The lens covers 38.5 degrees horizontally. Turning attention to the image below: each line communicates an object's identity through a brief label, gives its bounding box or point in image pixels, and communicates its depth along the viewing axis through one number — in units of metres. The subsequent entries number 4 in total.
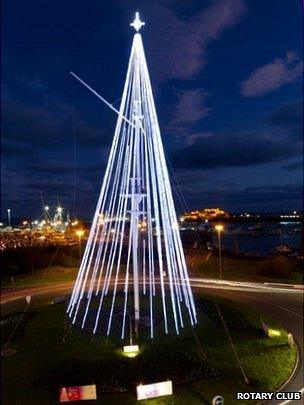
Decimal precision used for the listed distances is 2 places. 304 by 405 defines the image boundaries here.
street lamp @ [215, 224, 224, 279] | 46.17
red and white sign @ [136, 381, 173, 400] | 16.16
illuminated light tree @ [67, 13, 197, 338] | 21.64
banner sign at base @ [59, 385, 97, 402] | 16.16
